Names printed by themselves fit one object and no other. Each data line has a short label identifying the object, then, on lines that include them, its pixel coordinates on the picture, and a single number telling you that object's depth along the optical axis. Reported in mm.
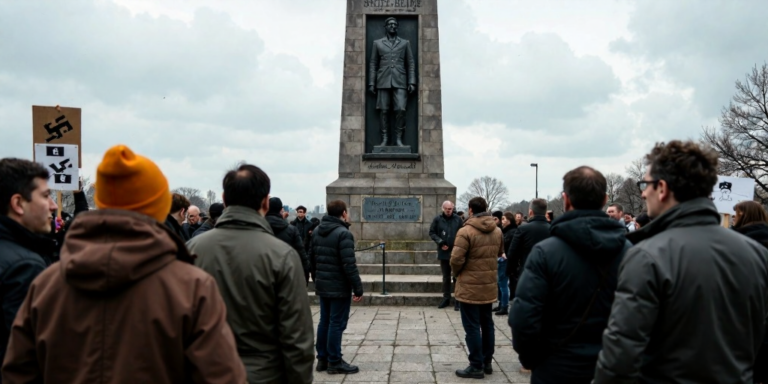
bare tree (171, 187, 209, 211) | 85188
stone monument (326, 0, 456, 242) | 15633
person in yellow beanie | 1917
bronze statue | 15688
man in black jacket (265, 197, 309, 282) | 6293
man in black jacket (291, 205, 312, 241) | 13430
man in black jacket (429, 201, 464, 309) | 11564
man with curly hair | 2529
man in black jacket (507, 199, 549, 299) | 7793
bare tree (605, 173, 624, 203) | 69912
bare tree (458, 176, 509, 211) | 93938
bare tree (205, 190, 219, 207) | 87938
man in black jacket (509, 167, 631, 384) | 3115
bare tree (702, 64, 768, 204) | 33781
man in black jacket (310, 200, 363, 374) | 6844
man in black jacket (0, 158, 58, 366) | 2797
